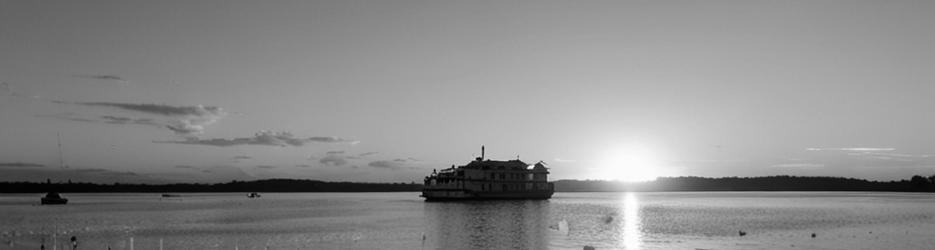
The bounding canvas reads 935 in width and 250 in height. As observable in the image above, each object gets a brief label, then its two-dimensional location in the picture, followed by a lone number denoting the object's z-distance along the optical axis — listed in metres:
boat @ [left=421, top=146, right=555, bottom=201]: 136.88
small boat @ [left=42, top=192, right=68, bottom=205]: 159.36
